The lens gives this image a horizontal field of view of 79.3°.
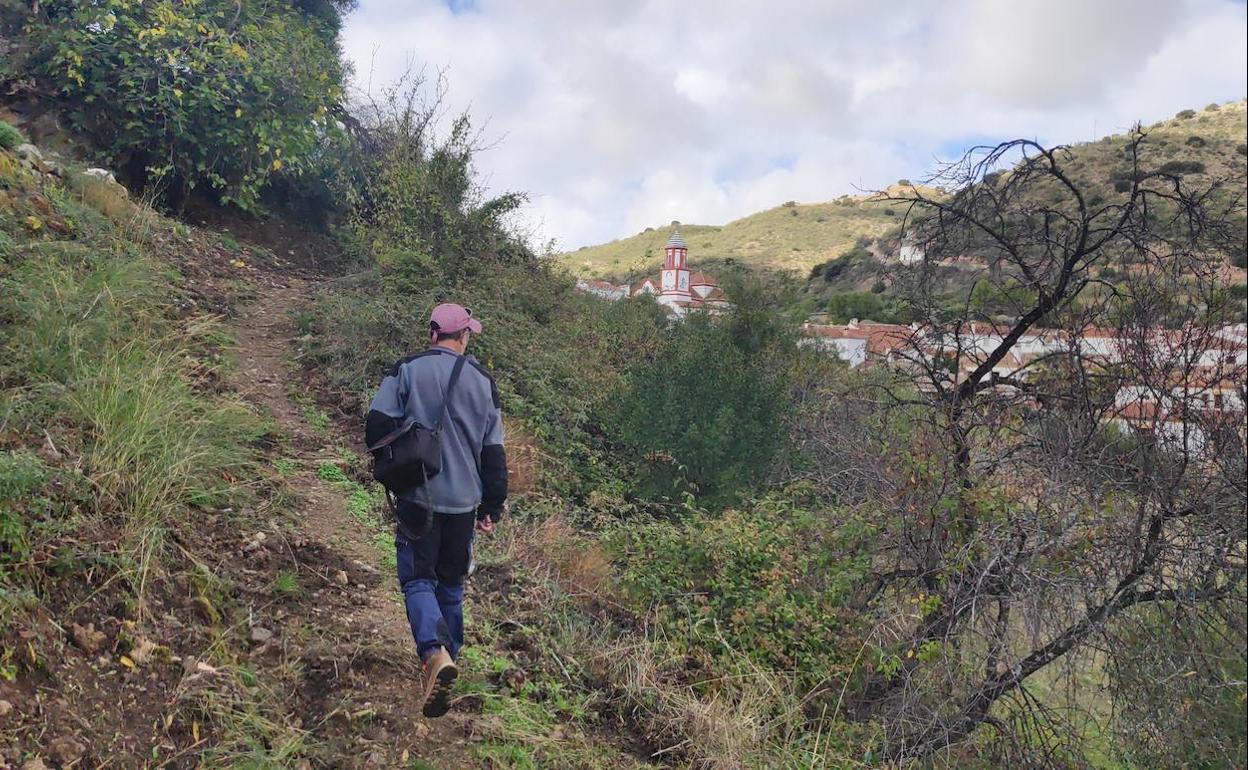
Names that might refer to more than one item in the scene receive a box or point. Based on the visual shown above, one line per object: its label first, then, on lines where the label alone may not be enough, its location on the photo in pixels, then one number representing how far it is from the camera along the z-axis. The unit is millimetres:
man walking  3309
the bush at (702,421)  8297
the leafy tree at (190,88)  9930
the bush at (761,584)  4863
